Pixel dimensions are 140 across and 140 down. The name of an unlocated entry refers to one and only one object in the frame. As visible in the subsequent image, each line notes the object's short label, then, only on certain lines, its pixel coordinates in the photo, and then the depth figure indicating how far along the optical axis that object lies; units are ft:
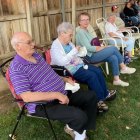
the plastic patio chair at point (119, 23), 22.69
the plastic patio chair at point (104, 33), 18.10
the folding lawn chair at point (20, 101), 8.90
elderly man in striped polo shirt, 8.66
